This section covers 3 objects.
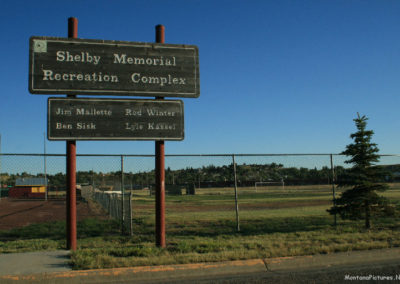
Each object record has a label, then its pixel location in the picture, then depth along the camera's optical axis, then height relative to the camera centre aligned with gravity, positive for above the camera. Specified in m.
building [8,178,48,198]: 41.94 -1.76
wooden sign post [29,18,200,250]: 6.64 +1.82
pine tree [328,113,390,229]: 9.11 -0.45
